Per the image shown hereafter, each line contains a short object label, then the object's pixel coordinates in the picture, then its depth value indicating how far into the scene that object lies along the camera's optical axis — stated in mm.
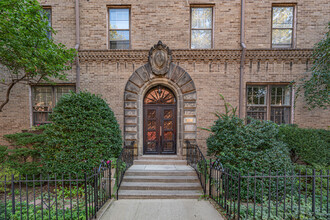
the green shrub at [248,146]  4590
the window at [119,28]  7008
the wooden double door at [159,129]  6910
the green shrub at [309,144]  5406
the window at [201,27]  6953
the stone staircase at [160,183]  4562
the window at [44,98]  7059
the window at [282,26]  6941
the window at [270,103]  7051
